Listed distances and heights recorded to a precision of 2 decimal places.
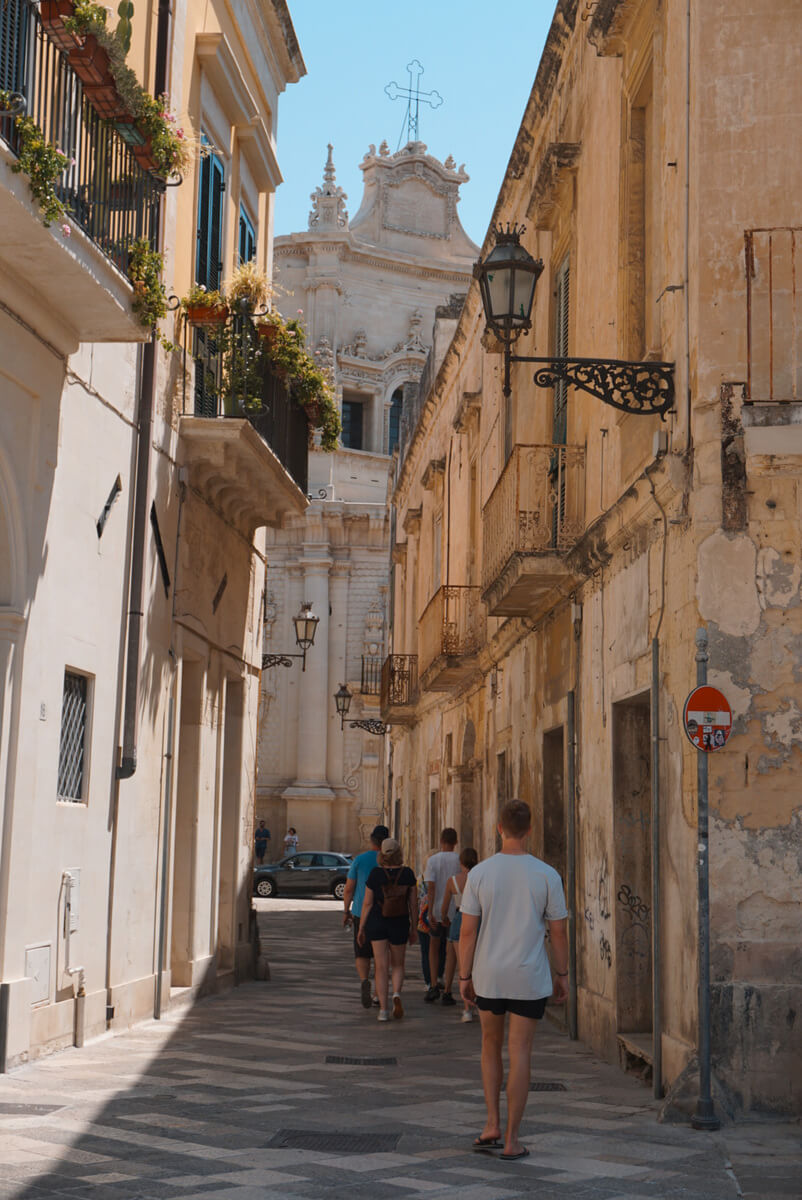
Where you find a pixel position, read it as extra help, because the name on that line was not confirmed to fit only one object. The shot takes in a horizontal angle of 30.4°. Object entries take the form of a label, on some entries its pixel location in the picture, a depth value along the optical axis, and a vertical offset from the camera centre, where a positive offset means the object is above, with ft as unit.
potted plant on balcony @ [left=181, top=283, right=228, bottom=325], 42.01 +14.65
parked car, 107.14 -3.29
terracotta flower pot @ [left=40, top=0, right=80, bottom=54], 27.66 +15.01
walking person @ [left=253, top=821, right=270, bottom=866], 118.93 -1.10
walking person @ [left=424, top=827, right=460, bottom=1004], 45.39 -1.50
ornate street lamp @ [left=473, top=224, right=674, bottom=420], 28.48 +9.80
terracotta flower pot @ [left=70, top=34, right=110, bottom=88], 28.71 +14.91
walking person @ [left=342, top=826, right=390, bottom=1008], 42.22 -1.79
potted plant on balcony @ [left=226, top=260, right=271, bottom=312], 43.70 +15.93
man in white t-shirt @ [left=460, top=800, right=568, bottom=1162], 21.75 -1.82
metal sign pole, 23.76 -1.98
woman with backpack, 39.75 -2.32
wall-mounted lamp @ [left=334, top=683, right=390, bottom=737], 99.09 +7.91
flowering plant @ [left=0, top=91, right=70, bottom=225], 25.53 +11.40
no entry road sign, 24.62 +1.94
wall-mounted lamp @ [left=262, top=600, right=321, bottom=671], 81.64 +11.11
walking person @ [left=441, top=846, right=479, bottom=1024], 43.06 -2.17
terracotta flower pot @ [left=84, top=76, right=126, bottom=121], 30.35 +15.01
